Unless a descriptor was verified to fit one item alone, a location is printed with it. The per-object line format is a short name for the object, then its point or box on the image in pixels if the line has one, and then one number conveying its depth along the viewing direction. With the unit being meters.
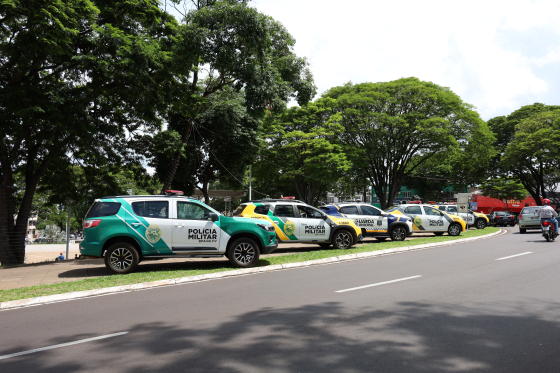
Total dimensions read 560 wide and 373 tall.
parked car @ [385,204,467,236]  20.59
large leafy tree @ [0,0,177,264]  12.31
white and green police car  10.14
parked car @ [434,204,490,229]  27.79
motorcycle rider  16.36
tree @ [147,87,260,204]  23.30
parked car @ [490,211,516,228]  35.62
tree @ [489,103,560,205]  43.12
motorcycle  16.36
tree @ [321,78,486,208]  32.81
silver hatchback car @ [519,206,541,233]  21.41
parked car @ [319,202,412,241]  17.94
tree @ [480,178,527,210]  52.41
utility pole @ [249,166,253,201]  34.39
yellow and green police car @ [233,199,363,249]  14.09
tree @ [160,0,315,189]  14.99
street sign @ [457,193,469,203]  24.12
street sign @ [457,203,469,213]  24.09
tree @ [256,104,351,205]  31.33
